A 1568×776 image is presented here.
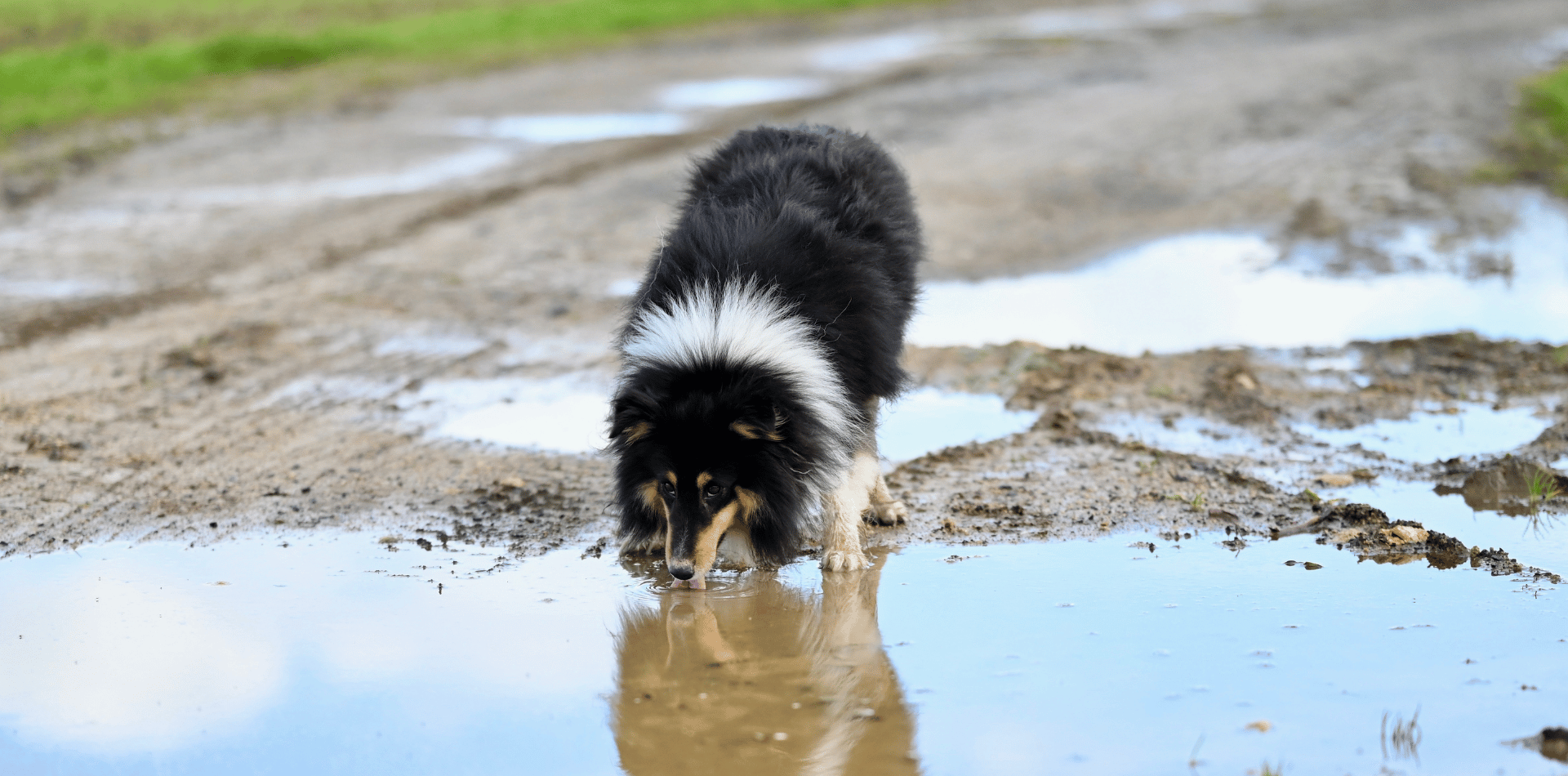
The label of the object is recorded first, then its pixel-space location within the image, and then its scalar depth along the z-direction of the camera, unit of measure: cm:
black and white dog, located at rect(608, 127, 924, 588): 903
